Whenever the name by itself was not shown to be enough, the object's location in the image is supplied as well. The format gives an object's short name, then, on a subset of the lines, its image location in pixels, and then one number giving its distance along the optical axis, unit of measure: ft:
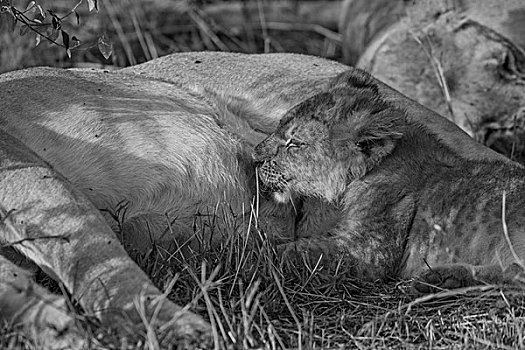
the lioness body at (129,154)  20.44
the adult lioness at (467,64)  36.99
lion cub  23.62
